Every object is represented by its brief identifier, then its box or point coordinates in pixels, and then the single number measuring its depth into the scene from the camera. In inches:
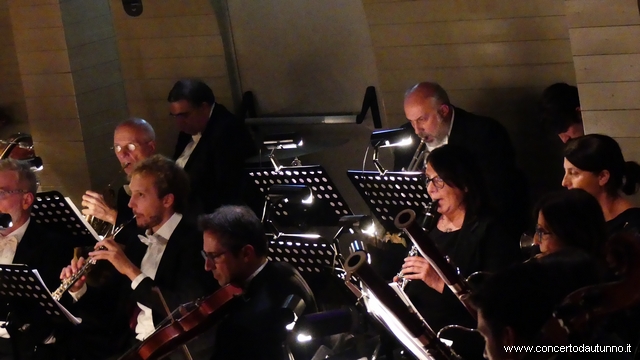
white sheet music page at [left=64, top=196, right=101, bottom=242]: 373.9
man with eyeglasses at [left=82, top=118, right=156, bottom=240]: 410.6
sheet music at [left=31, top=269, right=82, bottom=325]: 322.3
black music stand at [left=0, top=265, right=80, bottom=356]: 326.0
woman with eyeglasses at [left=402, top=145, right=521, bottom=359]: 285.4
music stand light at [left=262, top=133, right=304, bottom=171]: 404.2
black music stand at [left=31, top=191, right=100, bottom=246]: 376.2
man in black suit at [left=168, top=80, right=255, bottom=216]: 438.6
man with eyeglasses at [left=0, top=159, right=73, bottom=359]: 354.6
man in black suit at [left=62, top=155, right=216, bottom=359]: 310.5
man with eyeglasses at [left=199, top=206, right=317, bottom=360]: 262.7
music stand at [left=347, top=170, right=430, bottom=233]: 329.4
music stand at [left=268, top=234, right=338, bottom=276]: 324.5
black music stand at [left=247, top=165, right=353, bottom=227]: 355.9
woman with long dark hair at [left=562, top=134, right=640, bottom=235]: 284.7
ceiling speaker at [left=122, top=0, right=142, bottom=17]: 495.5
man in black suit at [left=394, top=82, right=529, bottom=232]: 386.3
